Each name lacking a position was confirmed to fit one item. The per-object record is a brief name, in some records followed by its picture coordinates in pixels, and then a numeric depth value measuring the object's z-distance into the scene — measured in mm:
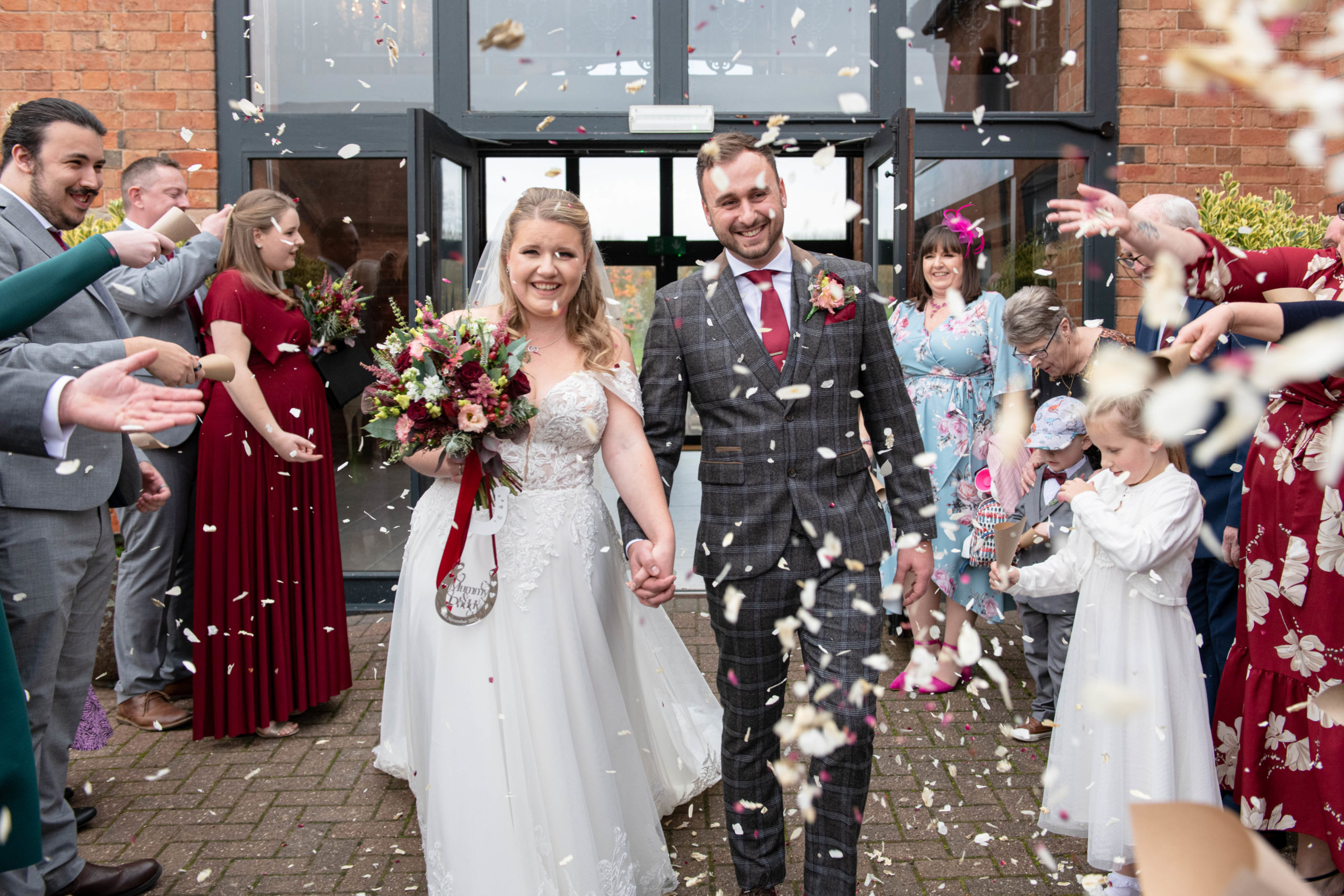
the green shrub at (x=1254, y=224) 4684
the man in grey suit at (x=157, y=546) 4223
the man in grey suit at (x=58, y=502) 2707
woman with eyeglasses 3877
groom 2744
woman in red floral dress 2619
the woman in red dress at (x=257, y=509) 4090
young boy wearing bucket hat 3812
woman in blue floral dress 4605
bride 2738
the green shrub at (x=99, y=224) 4918
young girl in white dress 2789
